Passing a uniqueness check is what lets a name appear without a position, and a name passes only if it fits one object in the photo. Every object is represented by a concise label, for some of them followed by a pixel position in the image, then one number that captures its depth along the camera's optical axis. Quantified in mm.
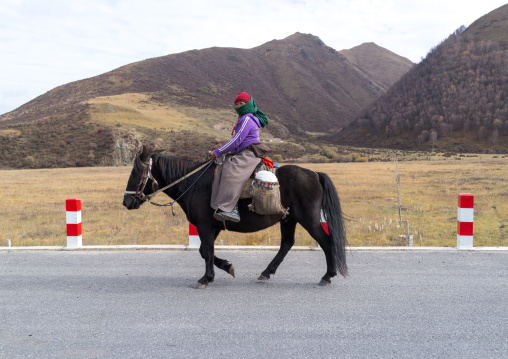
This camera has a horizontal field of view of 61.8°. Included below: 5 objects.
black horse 6297
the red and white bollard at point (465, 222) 8242
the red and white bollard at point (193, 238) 8672
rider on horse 6078
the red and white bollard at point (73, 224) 8766
